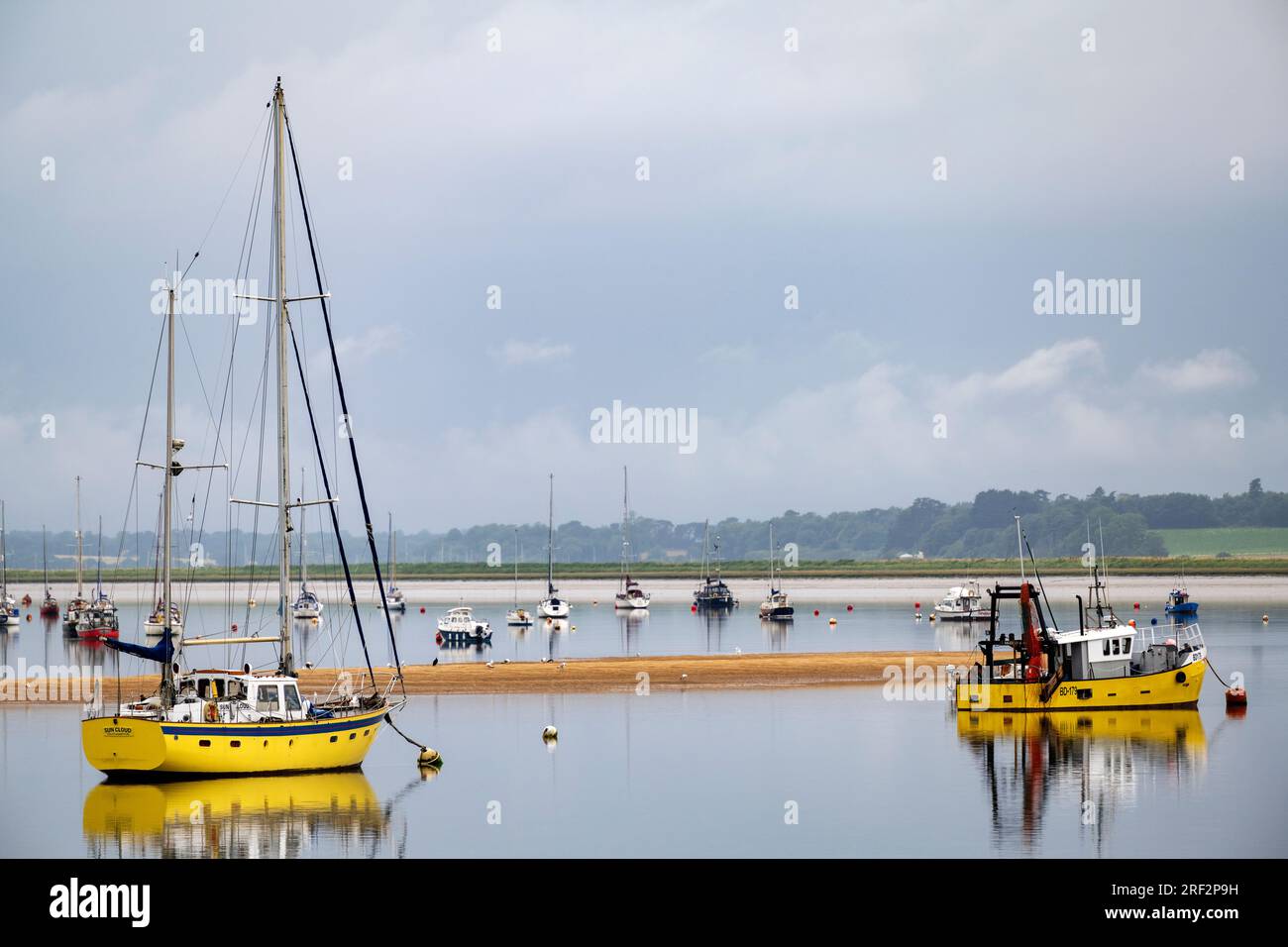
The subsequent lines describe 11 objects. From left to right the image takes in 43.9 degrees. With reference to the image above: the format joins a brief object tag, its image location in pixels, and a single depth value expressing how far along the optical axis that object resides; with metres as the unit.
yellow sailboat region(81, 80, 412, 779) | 51.44
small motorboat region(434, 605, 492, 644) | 126.12
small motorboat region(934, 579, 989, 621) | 160.25
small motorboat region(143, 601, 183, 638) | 127.06
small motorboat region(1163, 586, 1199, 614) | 133.25
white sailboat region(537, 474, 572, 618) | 160.75
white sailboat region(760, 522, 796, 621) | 159.88
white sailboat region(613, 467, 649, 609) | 191.75
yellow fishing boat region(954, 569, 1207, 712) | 70.62
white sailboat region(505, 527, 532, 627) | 156.88
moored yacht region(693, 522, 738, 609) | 186.38
